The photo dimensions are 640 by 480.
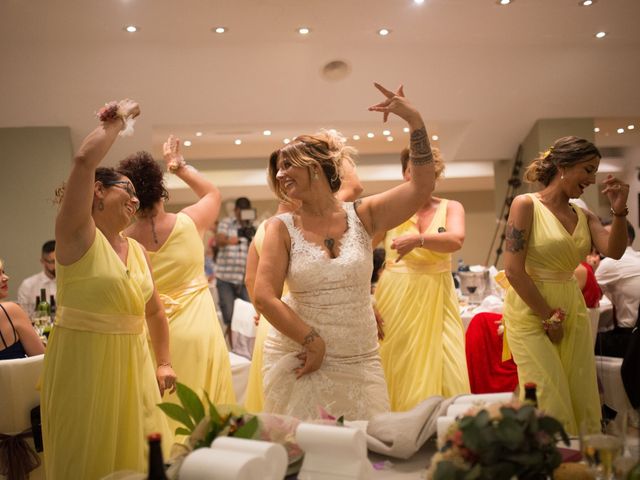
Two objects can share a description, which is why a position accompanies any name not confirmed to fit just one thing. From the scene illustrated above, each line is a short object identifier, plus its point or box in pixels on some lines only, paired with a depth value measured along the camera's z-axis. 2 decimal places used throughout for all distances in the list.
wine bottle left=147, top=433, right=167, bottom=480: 1.38
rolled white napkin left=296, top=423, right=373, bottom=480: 1.53
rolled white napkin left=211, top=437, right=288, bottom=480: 1.45
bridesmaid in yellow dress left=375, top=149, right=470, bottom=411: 3.54
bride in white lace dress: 2.43
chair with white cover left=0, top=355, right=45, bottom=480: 3.18
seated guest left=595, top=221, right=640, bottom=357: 4.21
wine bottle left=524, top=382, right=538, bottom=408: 1.53
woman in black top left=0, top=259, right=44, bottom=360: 3.47
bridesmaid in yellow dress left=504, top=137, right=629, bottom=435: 2.84
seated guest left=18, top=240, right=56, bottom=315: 6.06
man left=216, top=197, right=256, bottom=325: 8.12
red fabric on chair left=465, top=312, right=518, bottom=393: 4.11
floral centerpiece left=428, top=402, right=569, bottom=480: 1.32
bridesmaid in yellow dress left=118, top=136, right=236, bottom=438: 3.36
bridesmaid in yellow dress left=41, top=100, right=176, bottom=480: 2.14
